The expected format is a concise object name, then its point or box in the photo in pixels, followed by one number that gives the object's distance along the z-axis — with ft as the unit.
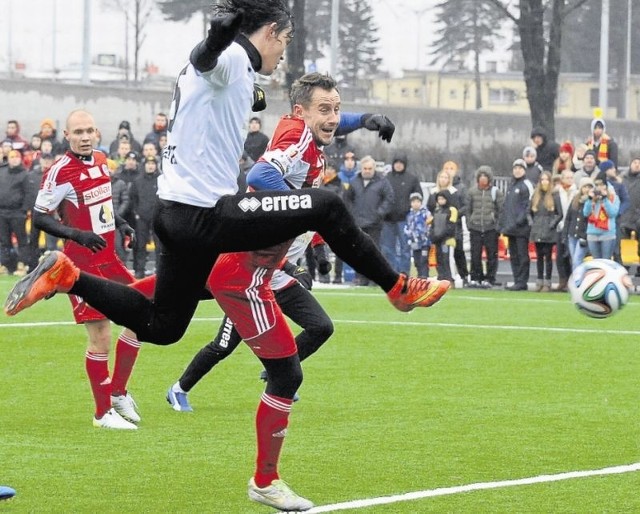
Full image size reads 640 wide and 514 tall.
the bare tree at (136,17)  226.38
